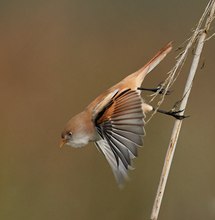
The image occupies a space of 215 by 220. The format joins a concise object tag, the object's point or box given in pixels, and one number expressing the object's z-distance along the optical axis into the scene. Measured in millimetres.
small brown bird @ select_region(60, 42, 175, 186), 6102
